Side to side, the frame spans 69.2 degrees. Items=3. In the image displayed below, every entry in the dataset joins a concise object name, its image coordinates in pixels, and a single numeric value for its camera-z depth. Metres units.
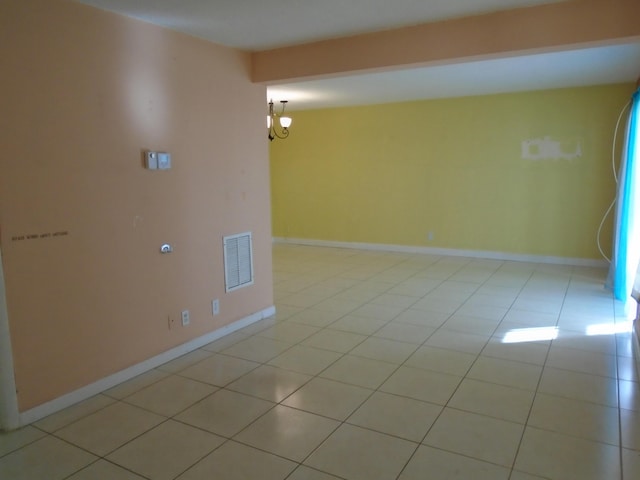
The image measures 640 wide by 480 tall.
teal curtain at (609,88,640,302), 4.46
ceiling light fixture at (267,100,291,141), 6.52
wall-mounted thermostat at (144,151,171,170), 3.08
